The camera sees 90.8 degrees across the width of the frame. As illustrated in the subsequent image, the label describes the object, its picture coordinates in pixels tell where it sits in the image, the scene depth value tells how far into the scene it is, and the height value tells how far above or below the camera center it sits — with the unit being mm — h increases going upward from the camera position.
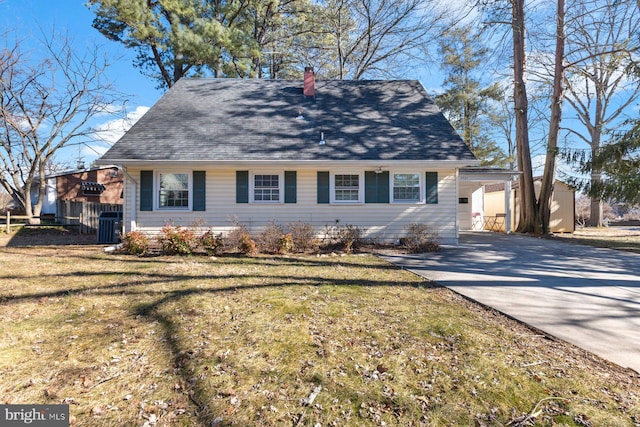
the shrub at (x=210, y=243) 8669 -830
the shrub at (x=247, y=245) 8773 -890
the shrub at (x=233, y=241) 8969 -789
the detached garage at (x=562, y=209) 16797 +284
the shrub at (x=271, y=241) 9109 -798
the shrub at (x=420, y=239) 9547 -800
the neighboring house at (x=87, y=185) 23875 +2137
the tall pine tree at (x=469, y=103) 22391 +8118
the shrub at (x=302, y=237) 9477 -710
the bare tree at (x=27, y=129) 18203 +5075
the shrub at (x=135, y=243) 8648 -837
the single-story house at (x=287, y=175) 10000 +1280
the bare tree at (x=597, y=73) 12328 +7469
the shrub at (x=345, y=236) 9859 -714
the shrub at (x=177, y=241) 8641 -780
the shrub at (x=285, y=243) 8977 -860
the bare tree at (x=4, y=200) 34688 +1421
